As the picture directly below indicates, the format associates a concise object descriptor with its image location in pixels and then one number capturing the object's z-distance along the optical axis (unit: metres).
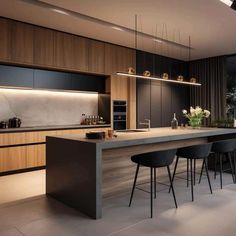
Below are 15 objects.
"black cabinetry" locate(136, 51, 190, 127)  7.12
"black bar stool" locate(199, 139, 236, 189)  4.02
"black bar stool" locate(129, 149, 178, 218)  2.97
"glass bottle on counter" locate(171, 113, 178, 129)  4.70
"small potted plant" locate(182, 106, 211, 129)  4.68
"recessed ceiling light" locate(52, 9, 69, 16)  4.28
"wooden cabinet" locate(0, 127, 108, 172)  4.65
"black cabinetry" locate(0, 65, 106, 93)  4.87
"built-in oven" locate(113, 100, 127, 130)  6.46
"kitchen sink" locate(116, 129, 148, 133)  4.34
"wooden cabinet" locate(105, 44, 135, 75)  6.27
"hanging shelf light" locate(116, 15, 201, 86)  4.56
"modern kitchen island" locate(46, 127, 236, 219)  2.86
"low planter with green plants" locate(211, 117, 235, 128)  5.01
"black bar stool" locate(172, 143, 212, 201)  3.53
